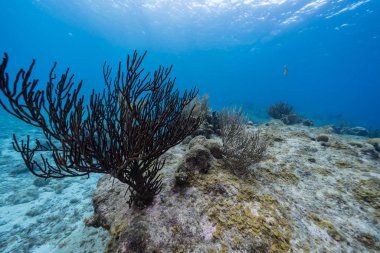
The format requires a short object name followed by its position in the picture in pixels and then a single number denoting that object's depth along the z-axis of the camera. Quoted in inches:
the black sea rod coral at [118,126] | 77.5
